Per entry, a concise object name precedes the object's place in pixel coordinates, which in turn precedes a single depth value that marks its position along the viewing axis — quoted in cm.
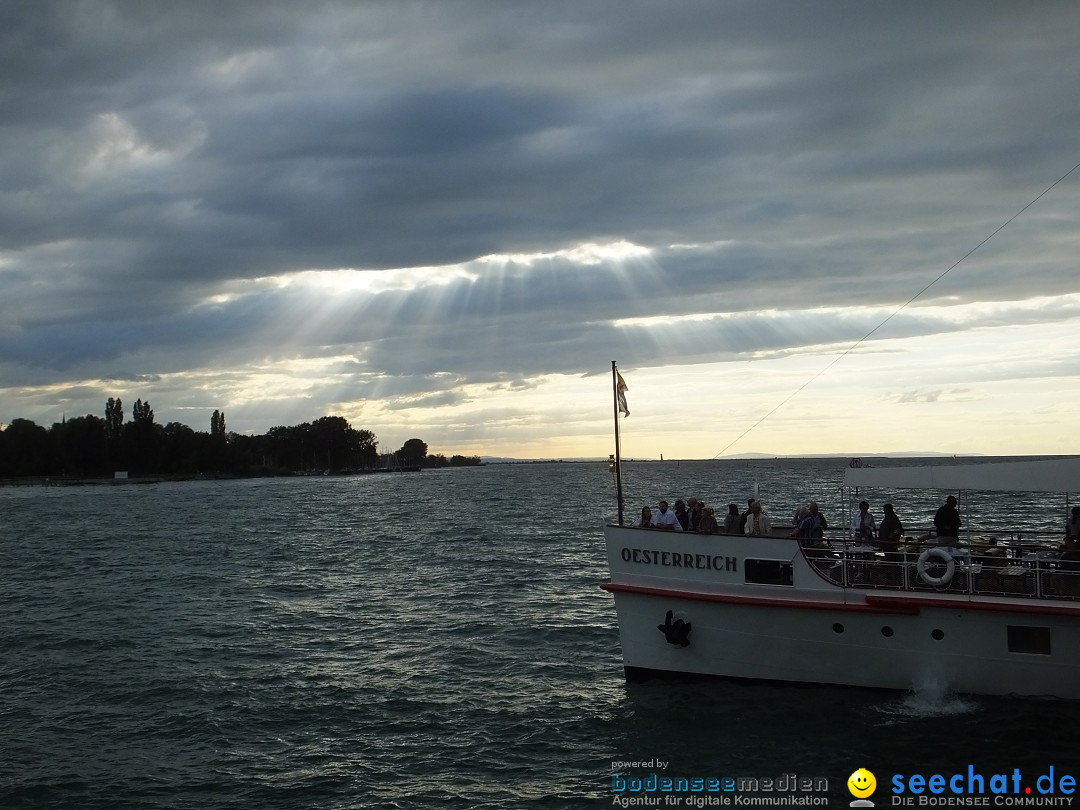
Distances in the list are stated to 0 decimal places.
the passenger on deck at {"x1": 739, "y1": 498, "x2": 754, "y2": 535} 1881
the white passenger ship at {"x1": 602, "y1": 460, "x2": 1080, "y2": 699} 1585
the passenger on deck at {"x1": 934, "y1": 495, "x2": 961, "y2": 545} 1742
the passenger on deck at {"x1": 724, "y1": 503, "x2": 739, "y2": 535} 1883
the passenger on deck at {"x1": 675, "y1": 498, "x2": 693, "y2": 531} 1947
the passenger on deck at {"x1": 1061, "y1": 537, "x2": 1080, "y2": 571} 1630
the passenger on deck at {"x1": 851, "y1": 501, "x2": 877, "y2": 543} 1803
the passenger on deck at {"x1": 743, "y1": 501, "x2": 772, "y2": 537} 1834
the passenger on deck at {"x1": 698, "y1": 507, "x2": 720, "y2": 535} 1866
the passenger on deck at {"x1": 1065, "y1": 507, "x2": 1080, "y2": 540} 1664
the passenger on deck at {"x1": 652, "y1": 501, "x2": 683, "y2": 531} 1920
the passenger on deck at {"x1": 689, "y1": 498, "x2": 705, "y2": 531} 1927
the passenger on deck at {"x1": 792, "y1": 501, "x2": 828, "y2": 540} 1789
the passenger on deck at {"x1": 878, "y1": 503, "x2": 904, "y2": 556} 1770
